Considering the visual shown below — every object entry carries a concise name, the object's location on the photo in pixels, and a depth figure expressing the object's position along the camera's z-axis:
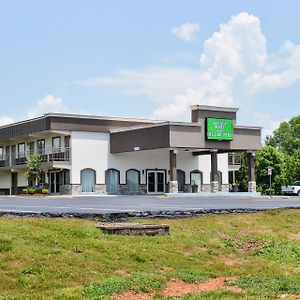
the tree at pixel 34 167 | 45.17
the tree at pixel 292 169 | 59.44
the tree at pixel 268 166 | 56.30
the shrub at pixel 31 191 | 44.04
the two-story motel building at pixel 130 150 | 42.39
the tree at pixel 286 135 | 80.34
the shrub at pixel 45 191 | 43.70
